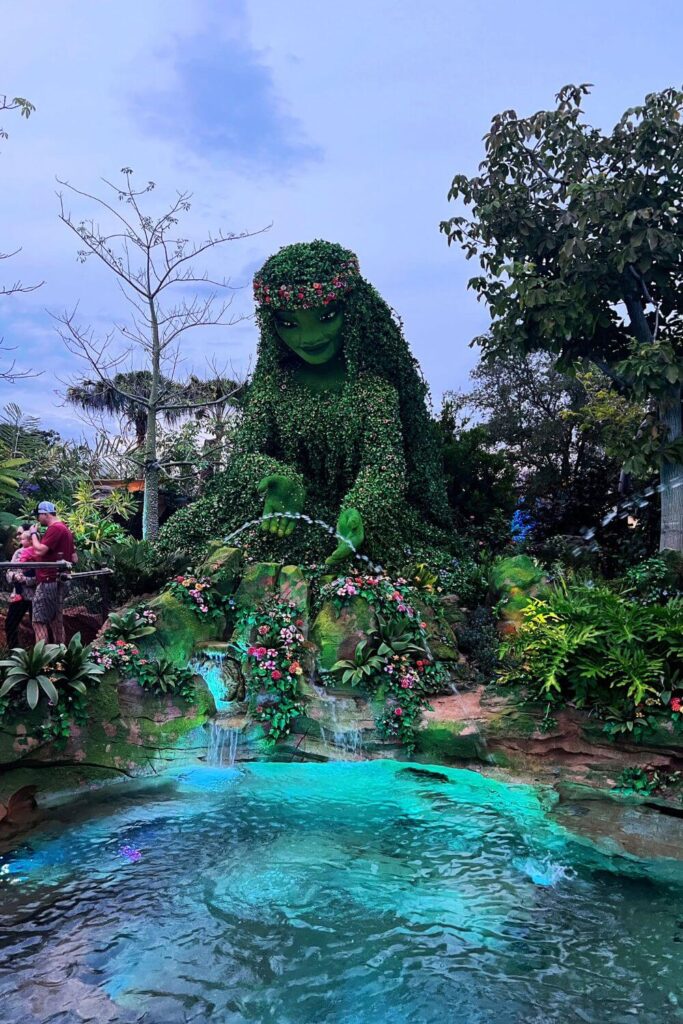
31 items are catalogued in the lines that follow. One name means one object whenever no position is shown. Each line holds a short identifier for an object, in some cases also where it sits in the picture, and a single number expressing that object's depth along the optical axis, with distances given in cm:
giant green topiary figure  819
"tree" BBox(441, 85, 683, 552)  812
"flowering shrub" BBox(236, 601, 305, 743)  618
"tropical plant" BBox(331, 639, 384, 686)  634
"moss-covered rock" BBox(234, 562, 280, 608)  721
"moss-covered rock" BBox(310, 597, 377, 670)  660
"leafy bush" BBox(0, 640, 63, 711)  546
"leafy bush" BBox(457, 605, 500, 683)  688
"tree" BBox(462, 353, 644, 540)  1147
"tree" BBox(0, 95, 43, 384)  924
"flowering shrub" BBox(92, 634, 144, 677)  618
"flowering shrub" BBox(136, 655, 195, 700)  623
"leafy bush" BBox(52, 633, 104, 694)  574
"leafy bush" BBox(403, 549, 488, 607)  766
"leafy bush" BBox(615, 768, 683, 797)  536
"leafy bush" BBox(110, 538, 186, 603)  780
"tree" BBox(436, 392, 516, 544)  1077
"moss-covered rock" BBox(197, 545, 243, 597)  726
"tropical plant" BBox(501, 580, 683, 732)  558
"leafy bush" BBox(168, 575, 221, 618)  703
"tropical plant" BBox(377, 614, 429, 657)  657
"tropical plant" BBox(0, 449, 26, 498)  1066
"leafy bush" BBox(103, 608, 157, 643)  655
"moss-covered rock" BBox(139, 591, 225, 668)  668
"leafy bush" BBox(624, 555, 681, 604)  787
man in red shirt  639
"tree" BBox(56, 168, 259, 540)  1144
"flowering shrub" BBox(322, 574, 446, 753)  612
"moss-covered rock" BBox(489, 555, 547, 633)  722
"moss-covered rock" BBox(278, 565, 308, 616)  696
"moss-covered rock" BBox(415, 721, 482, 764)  592
